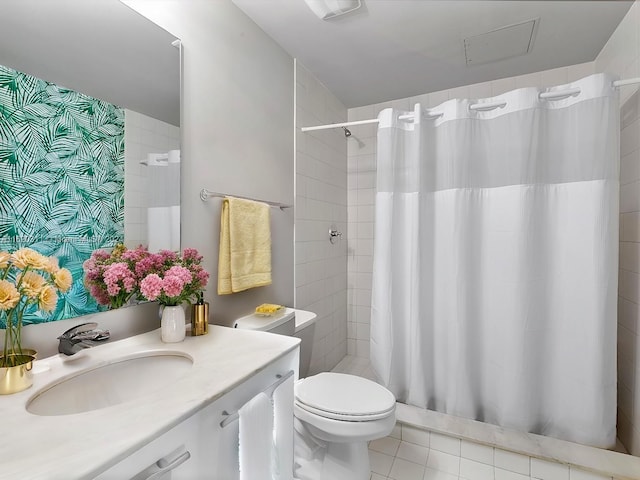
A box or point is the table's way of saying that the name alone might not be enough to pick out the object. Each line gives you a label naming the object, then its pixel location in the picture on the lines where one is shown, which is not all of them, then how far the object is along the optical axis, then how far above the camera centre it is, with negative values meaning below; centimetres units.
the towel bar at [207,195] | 141 +18
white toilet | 125 -71
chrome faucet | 90 -28
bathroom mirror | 88 +42
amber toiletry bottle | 116 -29
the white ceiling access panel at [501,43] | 158 +103
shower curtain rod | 145 +67
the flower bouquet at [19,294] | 73 -13
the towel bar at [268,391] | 81 -44
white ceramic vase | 108 -29
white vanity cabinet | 61 -44
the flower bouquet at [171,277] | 102 -13
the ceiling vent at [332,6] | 151 +106
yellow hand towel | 146 -4
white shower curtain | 153 -13
